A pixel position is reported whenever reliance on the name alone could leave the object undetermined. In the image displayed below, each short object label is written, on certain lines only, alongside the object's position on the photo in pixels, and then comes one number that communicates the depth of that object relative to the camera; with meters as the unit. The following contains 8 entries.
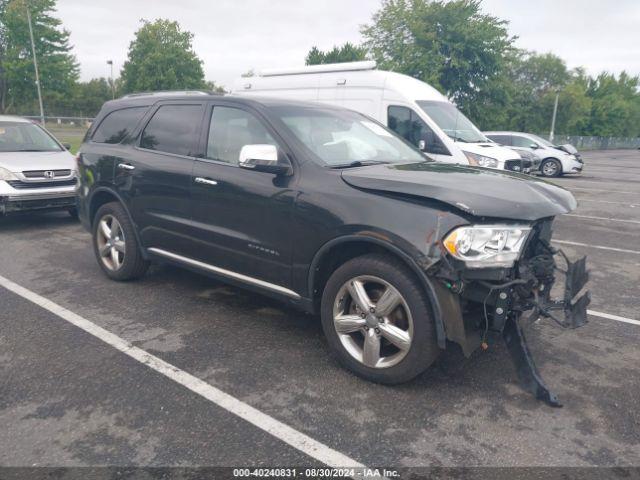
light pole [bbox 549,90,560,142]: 49.48
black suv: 2.94
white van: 9.15
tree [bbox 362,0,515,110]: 28.27
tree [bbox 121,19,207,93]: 47.75
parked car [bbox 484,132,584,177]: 19.06
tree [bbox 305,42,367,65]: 41.50
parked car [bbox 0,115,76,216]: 7.38
